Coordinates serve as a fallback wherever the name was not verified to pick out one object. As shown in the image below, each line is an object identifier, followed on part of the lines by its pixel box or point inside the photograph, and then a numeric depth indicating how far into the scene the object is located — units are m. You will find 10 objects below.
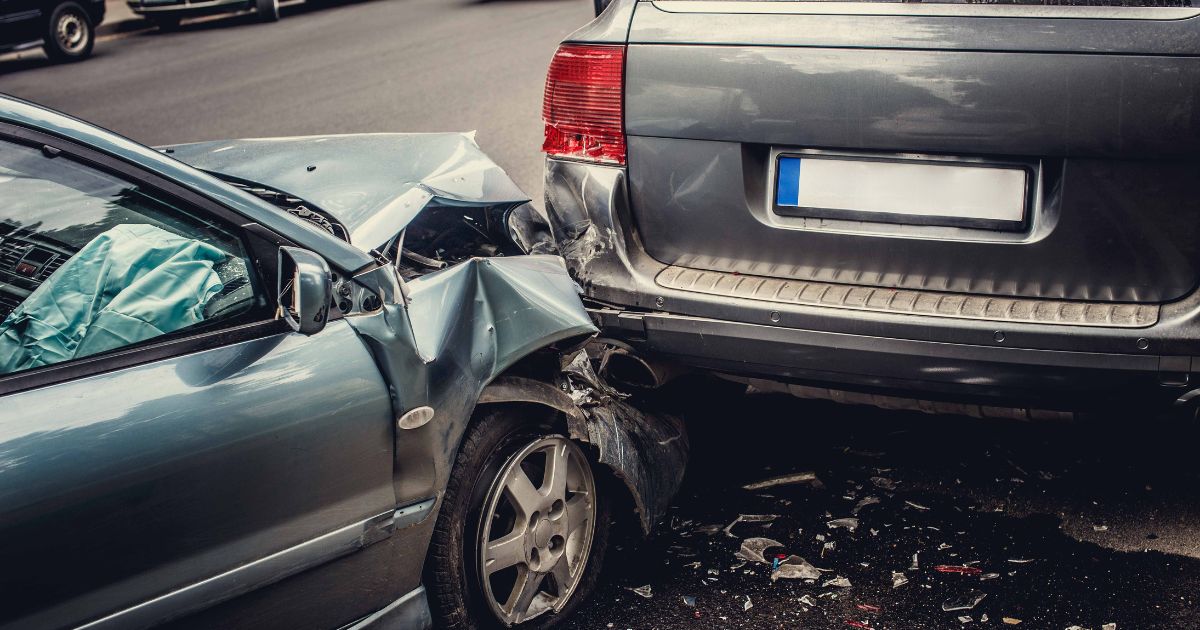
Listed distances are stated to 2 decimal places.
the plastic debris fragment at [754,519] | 3.48
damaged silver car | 2.05
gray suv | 2.83
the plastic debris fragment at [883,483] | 3.65
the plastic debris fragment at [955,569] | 3.18
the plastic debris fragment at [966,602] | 3.03
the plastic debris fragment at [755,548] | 3.30
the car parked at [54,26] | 12.84
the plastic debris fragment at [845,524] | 3.43
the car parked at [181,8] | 15.46
